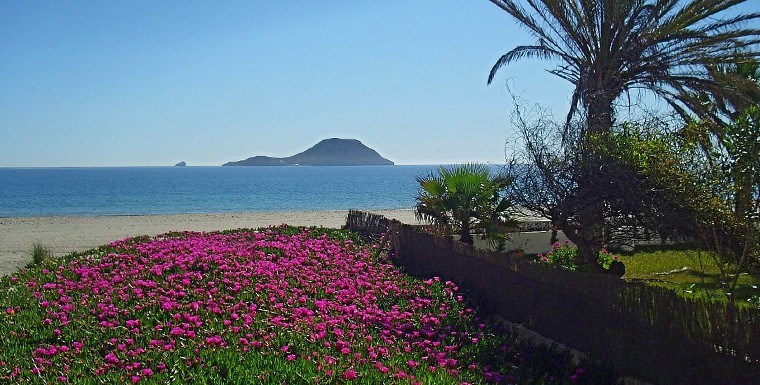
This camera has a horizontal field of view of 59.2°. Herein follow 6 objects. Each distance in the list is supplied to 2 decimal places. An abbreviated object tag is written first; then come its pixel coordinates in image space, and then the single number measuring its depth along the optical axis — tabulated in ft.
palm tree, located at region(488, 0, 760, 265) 46.21
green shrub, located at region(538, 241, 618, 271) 45.56
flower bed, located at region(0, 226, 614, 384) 21.39
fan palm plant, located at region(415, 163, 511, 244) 43.06
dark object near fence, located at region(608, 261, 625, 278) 42.29
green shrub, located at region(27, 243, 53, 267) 45.75
